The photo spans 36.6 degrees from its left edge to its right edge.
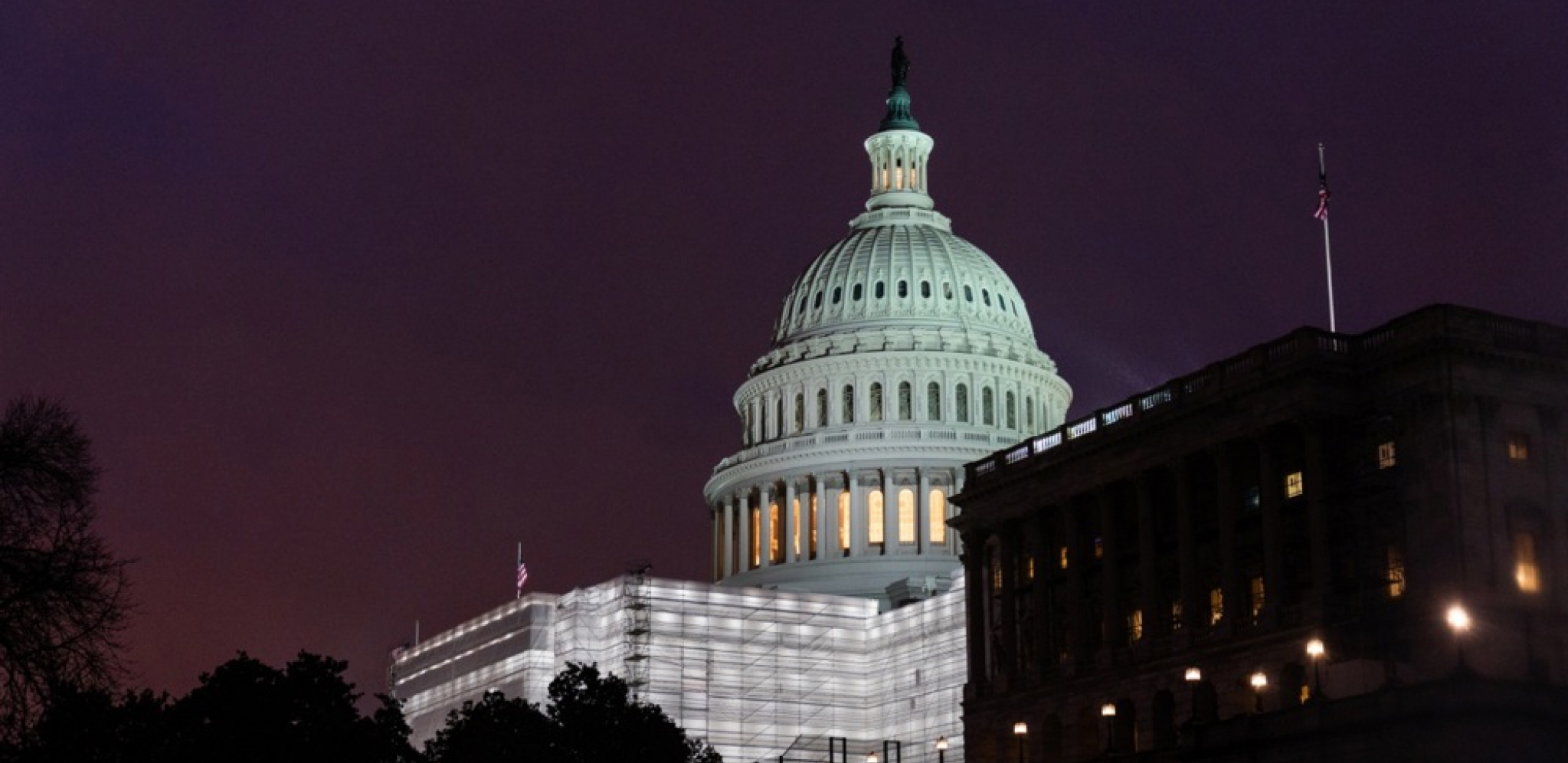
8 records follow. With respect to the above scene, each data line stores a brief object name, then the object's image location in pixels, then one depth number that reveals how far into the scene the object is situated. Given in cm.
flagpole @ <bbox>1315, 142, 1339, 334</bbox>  10700
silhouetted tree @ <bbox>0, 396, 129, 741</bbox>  3309
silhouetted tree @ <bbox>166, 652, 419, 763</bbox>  9269
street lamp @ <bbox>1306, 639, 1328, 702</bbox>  7538
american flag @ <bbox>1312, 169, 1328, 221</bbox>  10727
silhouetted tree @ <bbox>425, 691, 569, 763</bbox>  10438
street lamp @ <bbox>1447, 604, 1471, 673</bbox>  6706
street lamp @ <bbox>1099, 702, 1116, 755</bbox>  9956
